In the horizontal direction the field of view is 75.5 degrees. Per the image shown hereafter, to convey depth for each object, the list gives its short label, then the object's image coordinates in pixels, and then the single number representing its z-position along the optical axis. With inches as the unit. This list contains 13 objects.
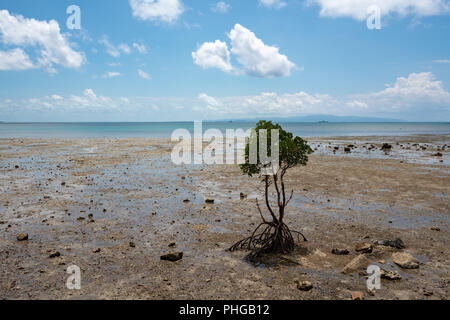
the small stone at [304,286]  349.7
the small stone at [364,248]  452.1
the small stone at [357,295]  327.6
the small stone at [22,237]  493.8
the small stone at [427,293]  335.9
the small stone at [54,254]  435.5
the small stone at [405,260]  401.1
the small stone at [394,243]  466.9
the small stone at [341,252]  449.4
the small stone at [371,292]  339.9
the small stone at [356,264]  393.1
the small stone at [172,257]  427.2
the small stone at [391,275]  368.4
